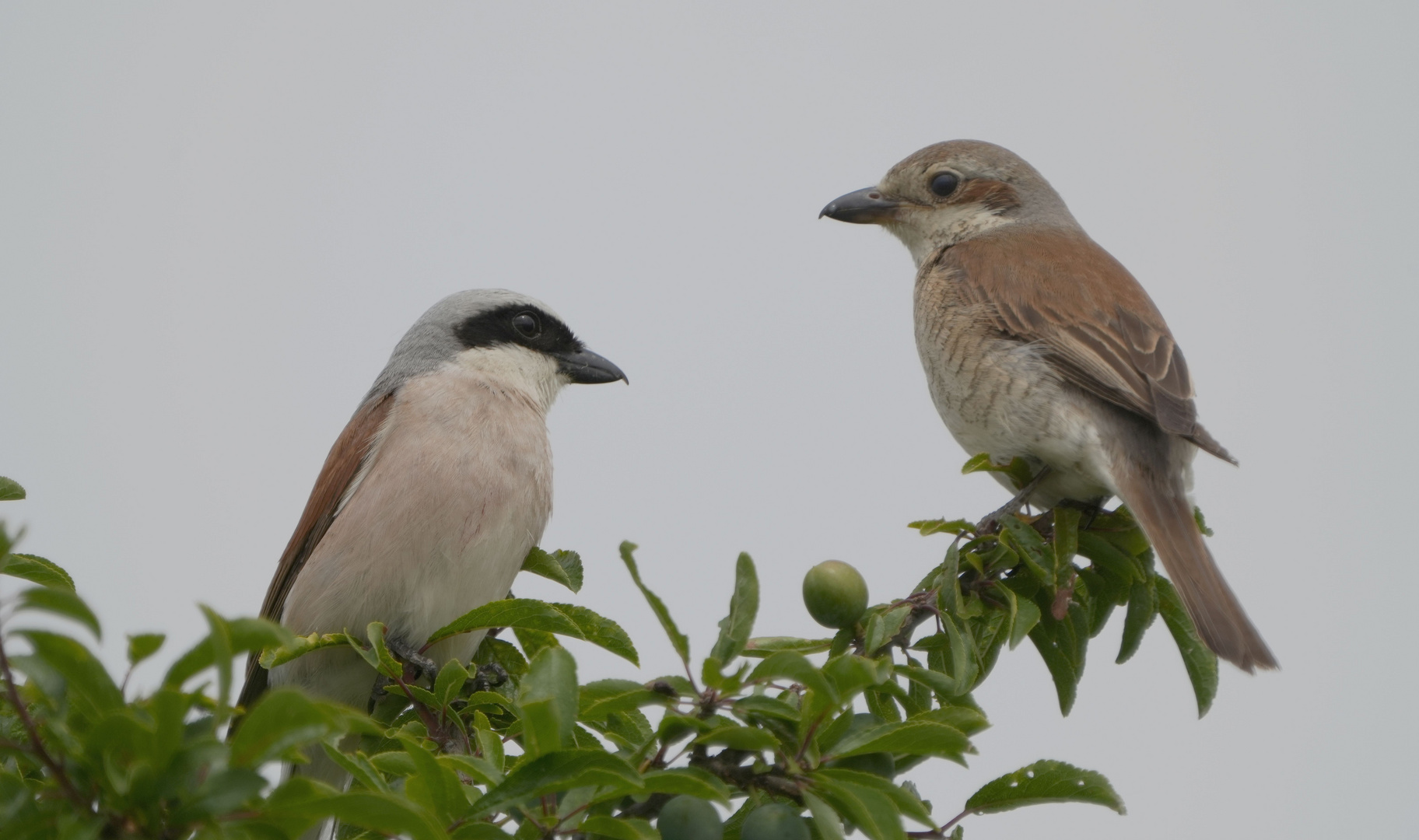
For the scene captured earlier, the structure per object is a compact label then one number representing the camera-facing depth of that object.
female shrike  5.53
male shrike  6.87
